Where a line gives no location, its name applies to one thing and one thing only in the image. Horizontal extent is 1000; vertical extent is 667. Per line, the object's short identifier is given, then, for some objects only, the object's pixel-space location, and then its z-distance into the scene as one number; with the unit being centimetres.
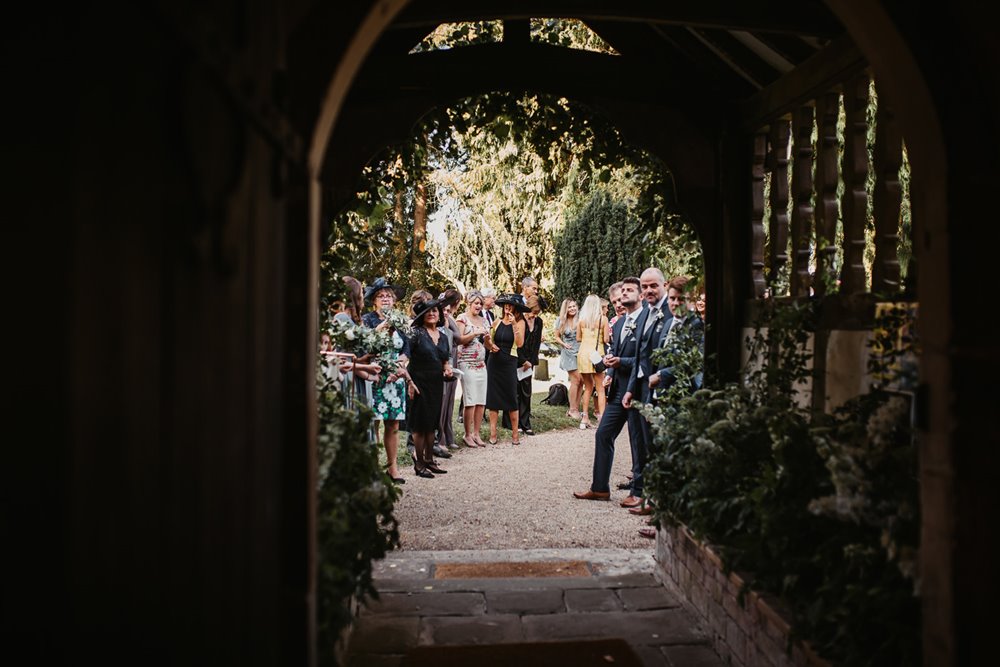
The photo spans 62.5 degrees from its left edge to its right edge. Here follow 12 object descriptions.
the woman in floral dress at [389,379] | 762
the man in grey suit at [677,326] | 562
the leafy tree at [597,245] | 2072
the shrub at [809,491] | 271
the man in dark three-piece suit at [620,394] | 691
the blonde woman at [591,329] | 1098
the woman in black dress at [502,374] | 1038
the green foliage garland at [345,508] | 270
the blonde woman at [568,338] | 1235
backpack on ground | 1434
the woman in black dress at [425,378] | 827
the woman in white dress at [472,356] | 988
